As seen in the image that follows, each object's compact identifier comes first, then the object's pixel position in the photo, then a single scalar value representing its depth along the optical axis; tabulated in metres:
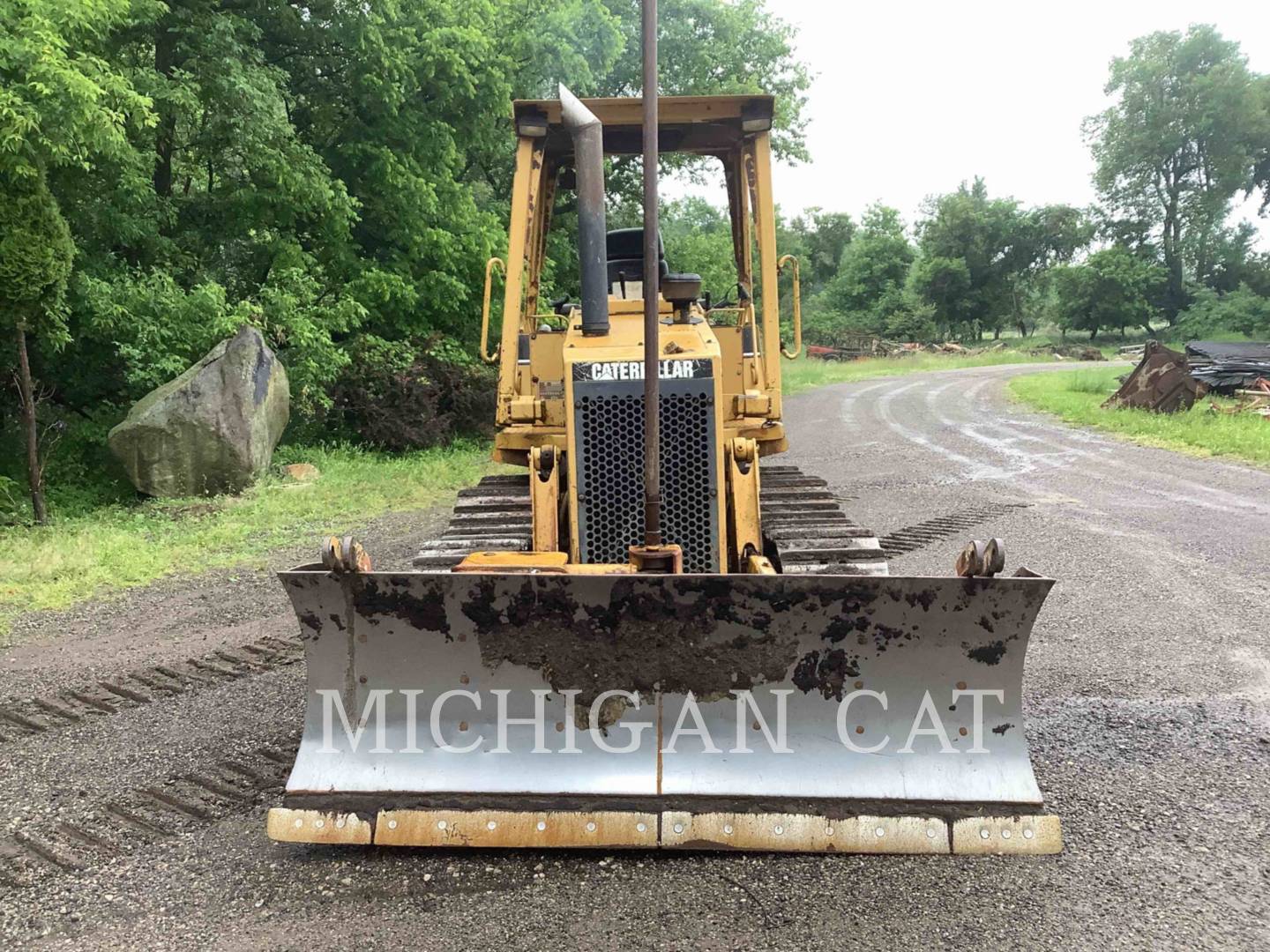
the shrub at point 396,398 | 13.00
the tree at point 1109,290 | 45.34
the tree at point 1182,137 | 45.47
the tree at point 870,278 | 51.34
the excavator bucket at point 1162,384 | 16.08
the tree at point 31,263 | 8.00
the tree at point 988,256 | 50.69
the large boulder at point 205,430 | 9.70
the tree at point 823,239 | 58.81
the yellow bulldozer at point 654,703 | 2.87
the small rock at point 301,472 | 10.85
